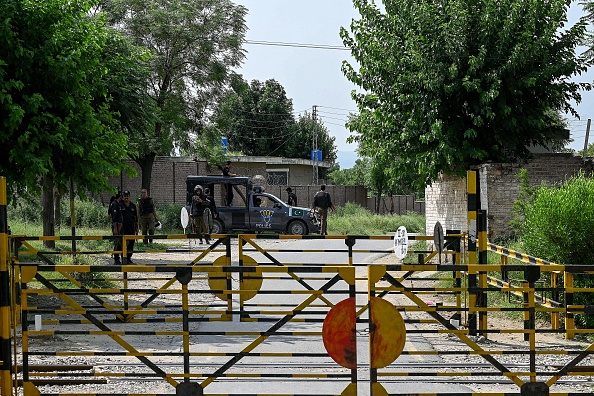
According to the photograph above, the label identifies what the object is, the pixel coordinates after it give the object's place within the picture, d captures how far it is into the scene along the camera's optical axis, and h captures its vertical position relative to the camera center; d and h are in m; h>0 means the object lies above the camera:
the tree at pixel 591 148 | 62.25 +3.70
